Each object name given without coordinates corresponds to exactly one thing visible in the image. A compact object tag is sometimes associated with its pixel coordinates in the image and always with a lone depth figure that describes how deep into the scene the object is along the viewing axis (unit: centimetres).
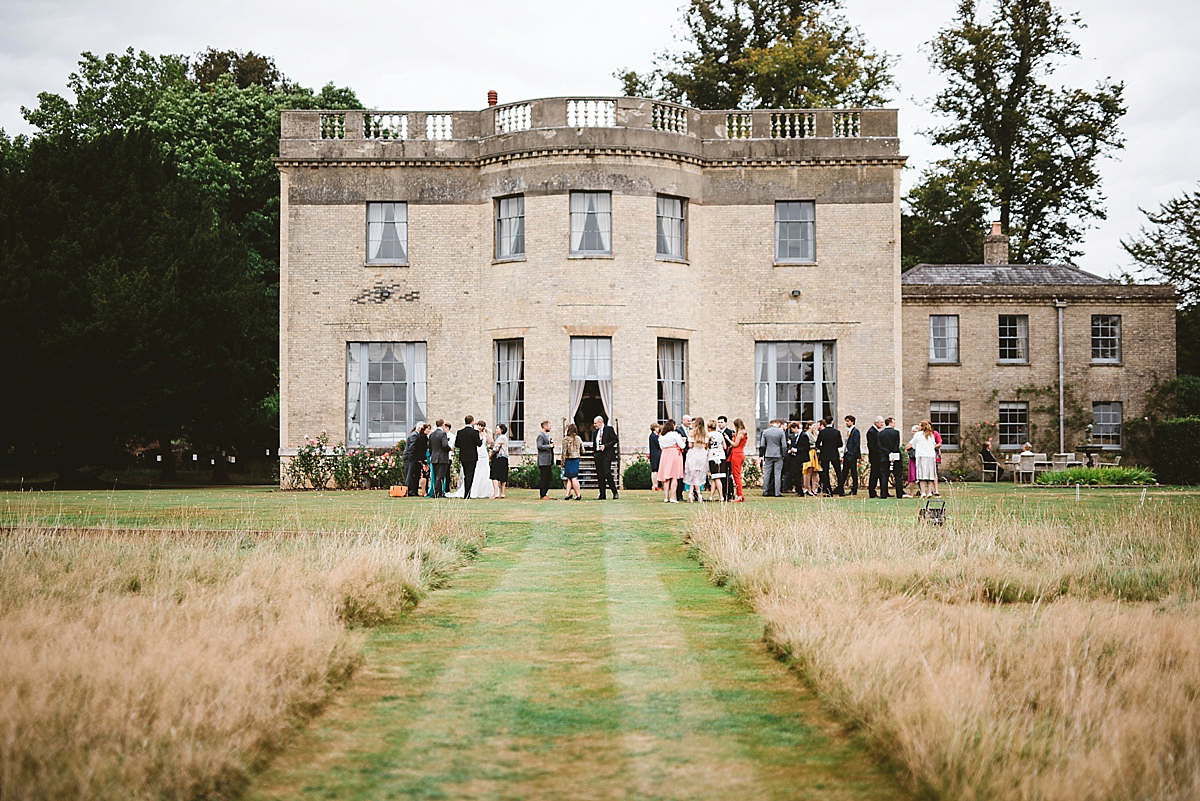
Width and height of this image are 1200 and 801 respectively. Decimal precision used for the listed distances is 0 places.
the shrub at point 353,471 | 2753
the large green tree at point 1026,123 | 4612
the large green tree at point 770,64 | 4038
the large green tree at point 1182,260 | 4203
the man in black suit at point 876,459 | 2366
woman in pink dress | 2169
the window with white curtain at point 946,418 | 3694
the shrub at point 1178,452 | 3469
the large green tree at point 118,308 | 2711
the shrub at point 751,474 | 2758
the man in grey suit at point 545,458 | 2317
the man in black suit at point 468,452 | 2317
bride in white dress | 2417
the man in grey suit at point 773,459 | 2455
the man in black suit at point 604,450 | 2256
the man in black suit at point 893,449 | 2342
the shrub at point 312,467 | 2773
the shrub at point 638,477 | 2680
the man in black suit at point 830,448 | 2411
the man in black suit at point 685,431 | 2292
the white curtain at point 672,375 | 2775
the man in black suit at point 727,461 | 2191
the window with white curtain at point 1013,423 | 3694
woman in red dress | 2225
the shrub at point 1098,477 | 3009
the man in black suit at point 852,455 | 2448
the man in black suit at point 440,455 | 2319
